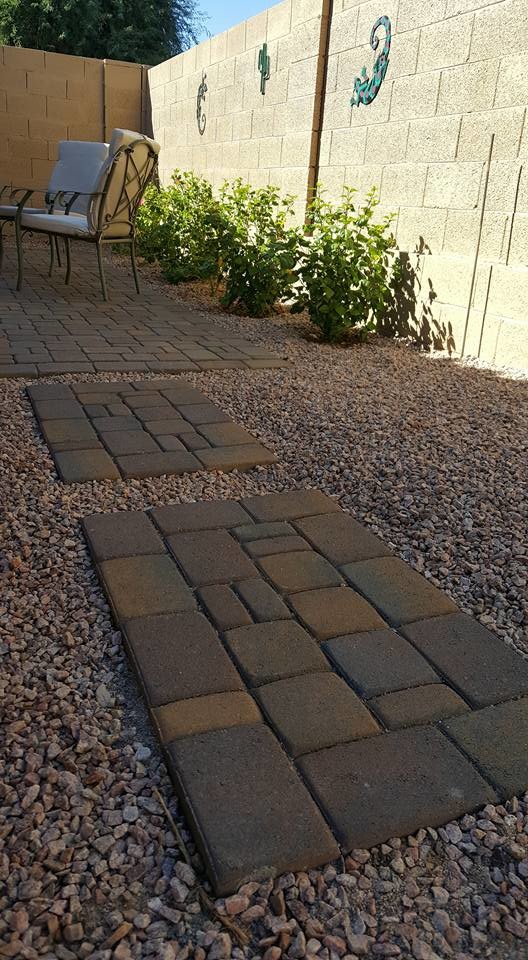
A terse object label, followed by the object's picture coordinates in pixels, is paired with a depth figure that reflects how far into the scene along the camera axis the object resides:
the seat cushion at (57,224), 5.21
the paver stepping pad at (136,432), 2.57
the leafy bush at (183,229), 5.81
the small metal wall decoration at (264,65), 6.08
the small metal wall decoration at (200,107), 7.47
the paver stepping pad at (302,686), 1.18
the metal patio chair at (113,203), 5.12
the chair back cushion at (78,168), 6.33
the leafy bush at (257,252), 4.87
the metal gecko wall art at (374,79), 4.58
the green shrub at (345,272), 4.46
